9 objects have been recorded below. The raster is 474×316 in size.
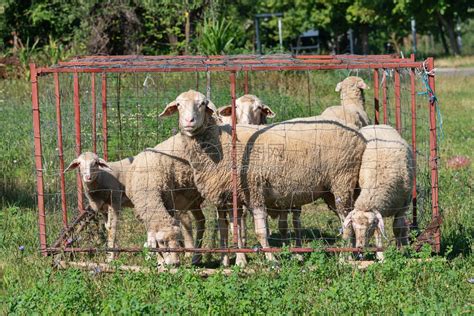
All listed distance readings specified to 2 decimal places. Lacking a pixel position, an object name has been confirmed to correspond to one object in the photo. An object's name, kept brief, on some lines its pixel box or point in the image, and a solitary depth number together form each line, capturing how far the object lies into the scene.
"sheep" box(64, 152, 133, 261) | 9.22
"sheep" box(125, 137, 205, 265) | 8.91
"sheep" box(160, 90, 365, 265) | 8.92
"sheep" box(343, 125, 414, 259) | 8.43
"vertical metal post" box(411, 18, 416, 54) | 43.23
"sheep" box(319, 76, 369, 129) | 10.94
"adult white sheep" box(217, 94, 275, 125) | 10.77
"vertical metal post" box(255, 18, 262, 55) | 31.04
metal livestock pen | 8.35
